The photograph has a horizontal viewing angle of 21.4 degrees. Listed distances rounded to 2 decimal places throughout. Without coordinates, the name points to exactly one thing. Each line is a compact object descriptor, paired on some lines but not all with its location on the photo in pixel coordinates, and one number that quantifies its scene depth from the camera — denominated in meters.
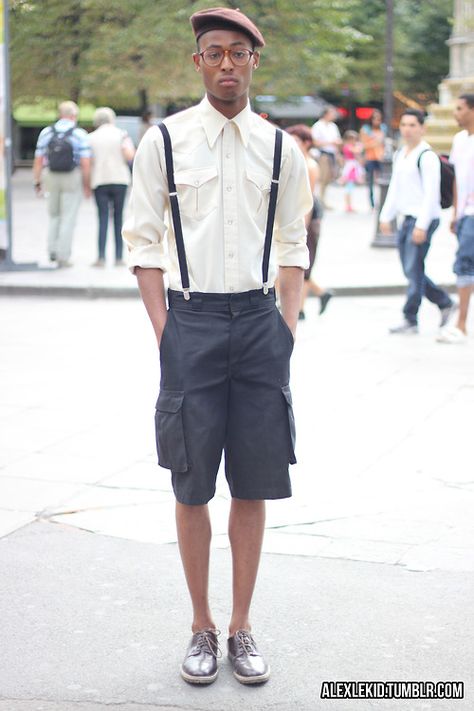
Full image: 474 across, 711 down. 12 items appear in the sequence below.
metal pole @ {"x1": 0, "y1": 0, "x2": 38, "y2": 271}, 14.27
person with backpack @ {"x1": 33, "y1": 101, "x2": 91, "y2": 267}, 15.16
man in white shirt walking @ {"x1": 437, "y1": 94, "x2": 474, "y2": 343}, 10.33
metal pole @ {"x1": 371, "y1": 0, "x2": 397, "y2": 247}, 17.84
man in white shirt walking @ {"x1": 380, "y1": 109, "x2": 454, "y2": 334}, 10.27
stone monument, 31.62
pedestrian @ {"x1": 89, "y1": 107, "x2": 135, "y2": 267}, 15.35
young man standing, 3.76
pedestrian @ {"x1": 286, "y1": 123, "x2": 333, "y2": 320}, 10.65
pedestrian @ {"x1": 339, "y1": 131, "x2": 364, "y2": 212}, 25.91
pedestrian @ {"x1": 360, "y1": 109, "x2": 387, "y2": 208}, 26.36
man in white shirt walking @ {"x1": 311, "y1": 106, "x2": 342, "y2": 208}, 23.17
